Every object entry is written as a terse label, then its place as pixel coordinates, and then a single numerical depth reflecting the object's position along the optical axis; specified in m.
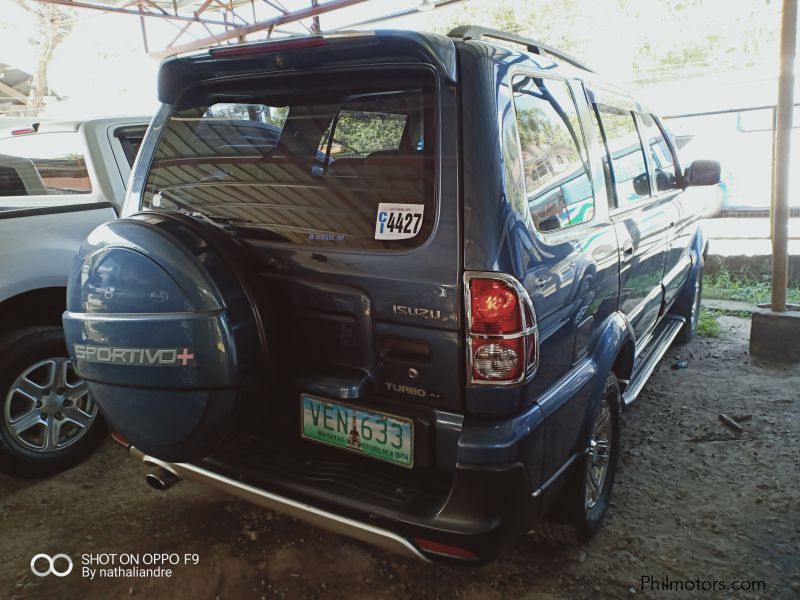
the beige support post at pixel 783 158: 4.29
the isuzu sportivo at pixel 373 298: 1.80
